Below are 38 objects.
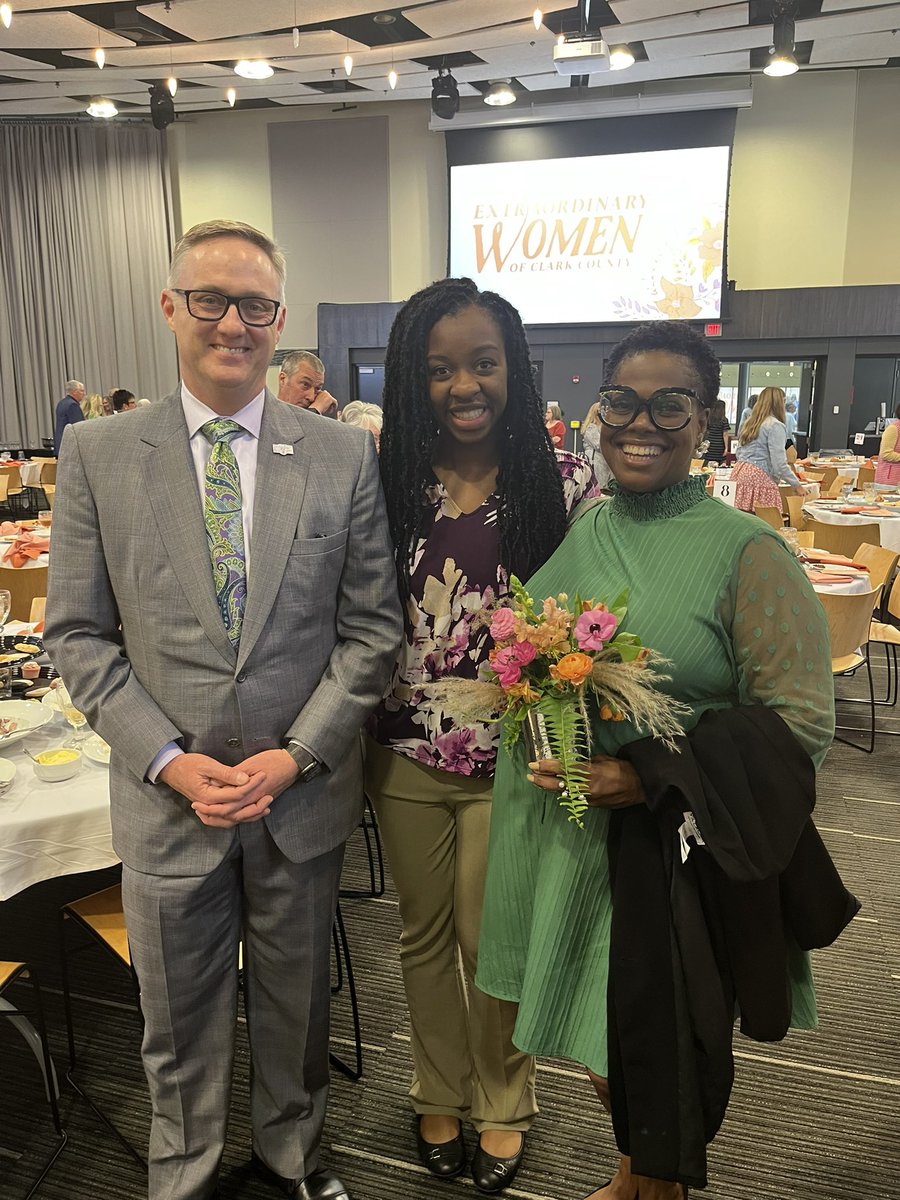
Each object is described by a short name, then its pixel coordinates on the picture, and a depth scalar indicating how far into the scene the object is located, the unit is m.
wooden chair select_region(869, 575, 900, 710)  4.80
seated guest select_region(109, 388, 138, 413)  10.11
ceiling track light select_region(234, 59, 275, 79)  9.46
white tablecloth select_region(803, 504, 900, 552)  6.47
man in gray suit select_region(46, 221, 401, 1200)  1.55
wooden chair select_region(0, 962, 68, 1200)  1.96
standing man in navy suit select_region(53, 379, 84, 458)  11.02
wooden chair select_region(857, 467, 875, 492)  10.02
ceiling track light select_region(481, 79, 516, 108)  10.96
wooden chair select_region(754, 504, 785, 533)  6.52
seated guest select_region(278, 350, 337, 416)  5.16
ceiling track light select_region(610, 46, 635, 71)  8.73
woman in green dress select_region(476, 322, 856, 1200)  1.34
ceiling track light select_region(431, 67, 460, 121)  10.59
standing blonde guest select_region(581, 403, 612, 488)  7.00
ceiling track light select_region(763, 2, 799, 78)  8.15
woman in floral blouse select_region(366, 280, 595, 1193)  1.75
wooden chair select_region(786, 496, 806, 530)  7.55
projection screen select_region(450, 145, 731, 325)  12.17
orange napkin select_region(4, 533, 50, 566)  4.32
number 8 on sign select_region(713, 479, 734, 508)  4.65
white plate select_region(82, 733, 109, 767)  2.10
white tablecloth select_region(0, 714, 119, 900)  1.86
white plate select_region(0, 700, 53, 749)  2.14
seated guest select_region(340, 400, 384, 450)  5.29
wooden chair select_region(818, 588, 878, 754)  3.93
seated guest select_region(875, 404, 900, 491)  8.56
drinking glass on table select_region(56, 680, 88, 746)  2.20
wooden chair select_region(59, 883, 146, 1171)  2.07
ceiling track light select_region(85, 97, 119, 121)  10.28
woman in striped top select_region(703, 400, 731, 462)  9.60
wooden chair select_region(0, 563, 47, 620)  4.07
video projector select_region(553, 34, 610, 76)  7.12
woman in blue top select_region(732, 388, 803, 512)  7.19
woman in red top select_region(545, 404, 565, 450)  9.30
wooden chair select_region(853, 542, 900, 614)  5.02
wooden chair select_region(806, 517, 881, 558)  5.94
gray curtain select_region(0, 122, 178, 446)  13.81
